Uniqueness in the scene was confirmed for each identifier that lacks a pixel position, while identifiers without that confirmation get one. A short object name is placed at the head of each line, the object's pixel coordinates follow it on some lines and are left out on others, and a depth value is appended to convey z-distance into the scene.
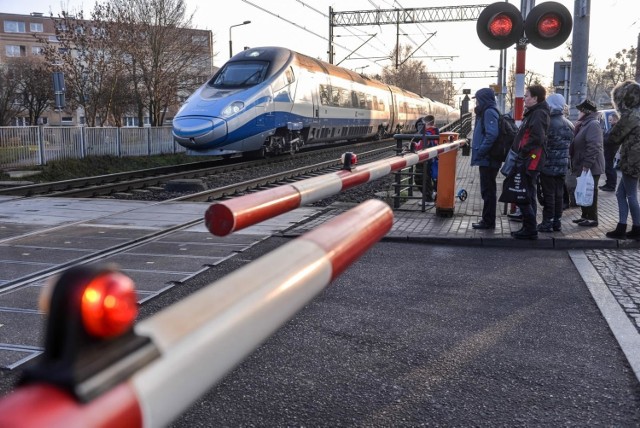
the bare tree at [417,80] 58.38
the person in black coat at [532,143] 6.99
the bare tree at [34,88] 40.30
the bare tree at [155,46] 27.03
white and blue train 15.80
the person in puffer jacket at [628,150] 6.91
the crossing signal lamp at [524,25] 8.27
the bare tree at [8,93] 40.16
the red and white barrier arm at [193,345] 0.74
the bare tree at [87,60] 25.50
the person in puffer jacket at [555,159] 7.49
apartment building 80.97
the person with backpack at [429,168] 9.84
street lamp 36.95
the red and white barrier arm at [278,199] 2.02
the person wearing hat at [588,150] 8.03
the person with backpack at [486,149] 7.77
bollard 8.59
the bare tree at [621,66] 49.88
